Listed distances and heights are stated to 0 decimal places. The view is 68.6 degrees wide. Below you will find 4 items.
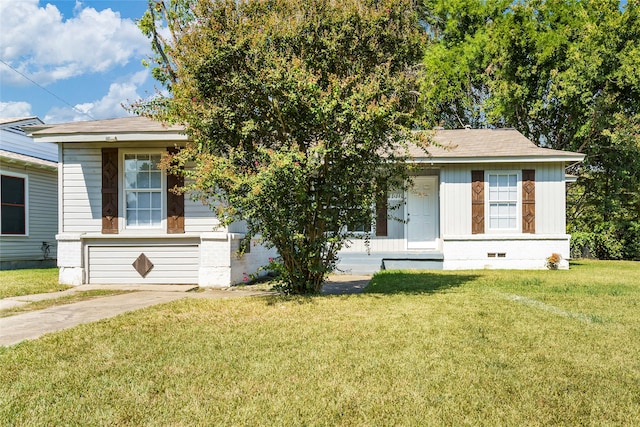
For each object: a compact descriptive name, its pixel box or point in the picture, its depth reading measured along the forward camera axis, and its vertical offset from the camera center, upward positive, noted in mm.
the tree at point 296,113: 6602 +1411
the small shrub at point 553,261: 12828 -1389
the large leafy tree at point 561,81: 17000 +5069
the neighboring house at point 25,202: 13383 +246
